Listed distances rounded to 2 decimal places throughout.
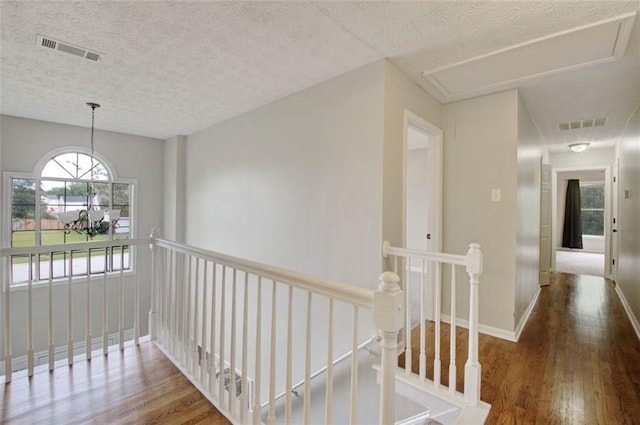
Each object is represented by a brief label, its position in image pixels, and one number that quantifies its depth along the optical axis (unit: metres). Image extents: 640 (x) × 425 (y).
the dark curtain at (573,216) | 8.17
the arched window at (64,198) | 4.12
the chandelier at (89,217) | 2.96
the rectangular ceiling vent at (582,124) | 3.80
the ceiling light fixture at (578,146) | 5.00
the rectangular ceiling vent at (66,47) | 2.18
